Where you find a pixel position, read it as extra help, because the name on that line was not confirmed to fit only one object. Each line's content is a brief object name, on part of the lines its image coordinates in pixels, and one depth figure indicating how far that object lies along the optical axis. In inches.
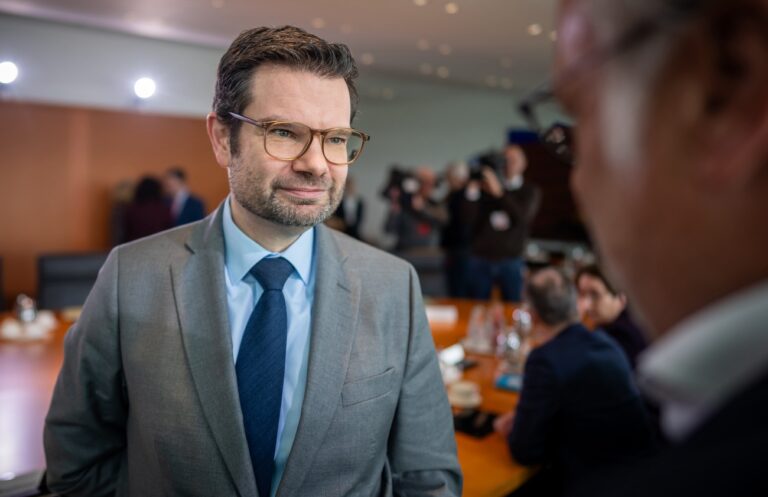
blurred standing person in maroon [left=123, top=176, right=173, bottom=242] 217.0
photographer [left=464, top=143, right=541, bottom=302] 197.8
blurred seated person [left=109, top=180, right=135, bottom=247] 281.1
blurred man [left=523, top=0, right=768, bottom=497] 14.8
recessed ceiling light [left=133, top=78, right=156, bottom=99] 272.5
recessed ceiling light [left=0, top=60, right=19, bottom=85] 242.2
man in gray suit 40.6
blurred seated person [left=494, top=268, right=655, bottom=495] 73.9
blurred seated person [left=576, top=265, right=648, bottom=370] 99.1
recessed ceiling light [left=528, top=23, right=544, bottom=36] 235.0
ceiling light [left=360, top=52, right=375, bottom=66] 294.4
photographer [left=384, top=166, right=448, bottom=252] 271.1
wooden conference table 63.7
